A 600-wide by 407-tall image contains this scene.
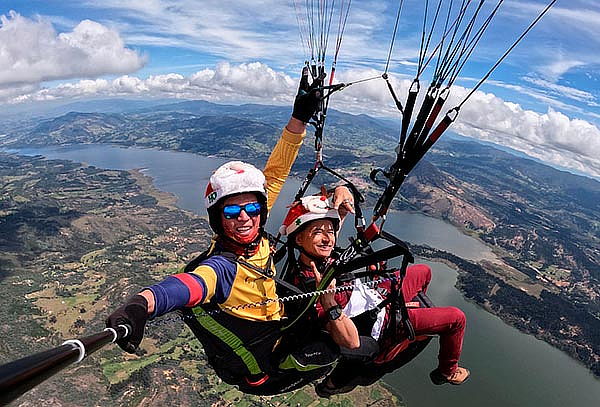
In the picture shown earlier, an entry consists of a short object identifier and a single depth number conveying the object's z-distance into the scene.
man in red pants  2.50
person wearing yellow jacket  1.89
